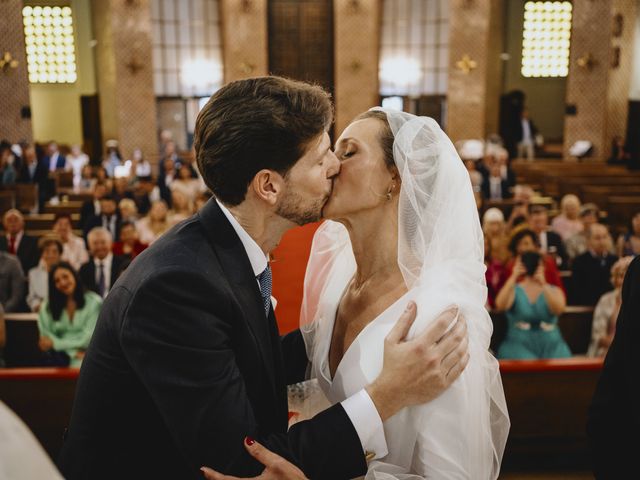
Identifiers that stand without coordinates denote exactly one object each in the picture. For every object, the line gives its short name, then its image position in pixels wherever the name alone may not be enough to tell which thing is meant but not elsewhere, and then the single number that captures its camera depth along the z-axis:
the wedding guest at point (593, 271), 6.64
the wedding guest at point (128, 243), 7.28
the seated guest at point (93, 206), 9.75
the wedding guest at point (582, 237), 8.08
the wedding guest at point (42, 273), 6.80
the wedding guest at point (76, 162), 16.89
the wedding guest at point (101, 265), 6.65
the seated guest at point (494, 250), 6.06
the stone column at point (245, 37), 18.14
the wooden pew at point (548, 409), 4.35
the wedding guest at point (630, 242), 7.36
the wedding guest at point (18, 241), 8.22
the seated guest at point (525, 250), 5.88
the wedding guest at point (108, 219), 8.82
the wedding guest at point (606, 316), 5.42
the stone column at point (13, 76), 15.43
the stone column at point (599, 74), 17.39
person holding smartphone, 5.26
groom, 1.54
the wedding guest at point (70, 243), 7.88
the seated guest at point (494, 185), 11.62
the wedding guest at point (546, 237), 7.66
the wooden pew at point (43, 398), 4.27
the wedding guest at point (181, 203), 8.88
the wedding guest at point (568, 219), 8.67
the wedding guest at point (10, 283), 6.69
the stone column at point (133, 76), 17.52
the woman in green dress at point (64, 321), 5.43
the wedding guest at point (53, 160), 16.38
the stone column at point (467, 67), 17.80
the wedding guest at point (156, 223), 8.22
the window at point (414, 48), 19.22
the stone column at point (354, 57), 18.36
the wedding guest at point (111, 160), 15.64
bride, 1.92
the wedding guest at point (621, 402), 1.83
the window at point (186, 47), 18.94
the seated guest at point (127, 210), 8.62
